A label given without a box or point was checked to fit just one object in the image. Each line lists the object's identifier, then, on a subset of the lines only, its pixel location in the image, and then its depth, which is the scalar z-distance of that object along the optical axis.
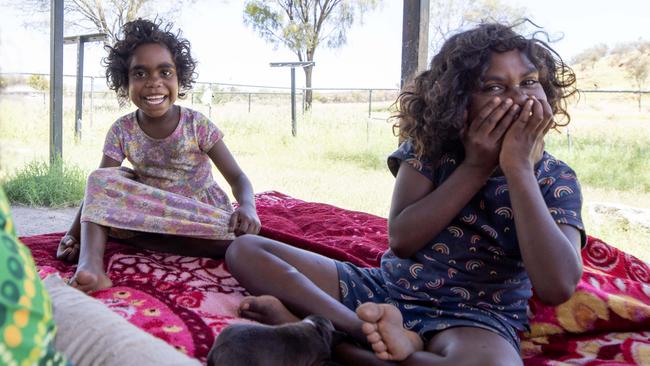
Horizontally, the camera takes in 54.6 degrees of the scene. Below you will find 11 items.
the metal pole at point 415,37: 3.67
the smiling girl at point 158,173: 2.54
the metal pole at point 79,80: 6.55
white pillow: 1.01
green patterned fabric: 0.70
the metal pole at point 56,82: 5.18
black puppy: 1.40
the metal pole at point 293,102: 8.16
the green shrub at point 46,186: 5.12
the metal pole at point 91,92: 9.24
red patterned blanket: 1.85
